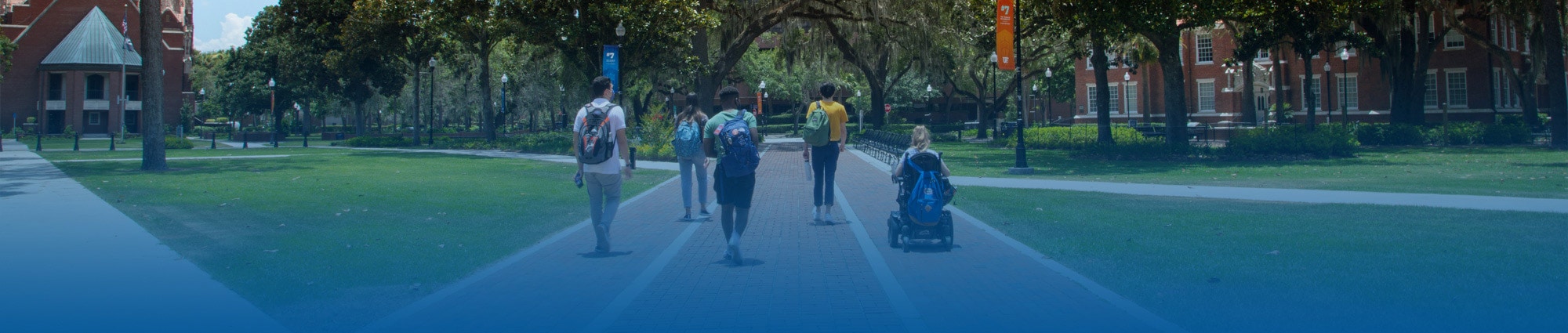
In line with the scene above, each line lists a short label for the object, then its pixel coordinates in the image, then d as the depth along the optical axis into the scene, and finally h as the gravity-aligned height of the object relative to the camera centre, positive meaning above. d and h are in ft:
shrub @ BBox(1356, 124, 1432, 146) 107.76 -4.28
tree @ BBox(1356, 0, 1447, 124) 111.34 +3.65
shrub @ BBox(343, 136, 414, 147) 141.49 -3.50
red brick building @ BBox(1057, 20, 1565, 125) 152.05 +1.34
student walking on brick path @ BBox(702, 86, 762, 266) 24.94 -1.51
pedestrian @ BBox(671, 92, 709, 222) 34.30 -1.23
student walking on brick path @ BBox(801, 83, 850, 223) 33.96 -1.17
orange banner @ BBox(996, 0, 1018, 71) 65.31 +4.20
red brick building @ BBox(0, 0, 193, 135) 212.23 +10.83
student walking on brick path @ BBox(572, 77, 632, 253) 26.13 -1.00
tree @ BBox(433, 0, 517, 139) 103.91 +9.15
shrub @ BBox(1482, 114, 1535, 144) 104.32 -4.25
